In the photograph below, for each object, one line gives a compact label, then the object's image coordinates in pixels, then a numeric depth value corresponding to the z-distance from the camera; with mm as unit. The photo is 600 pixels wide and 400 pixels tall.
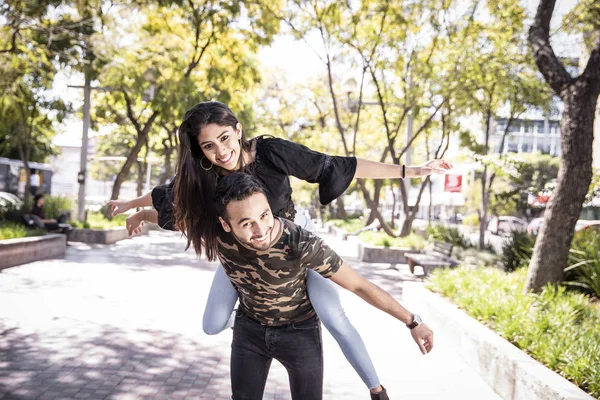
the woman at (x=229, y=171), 3080
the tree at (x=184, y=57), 18609
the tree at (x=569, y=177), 8398
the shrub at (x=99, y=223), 20277
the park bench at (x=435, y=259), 14148
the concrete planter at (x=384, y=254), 17781
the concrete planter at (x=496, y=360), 4781
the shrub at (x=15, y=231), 13070
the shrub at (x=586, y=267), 9023
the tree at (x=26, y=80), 12523
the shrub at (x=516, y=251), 12461
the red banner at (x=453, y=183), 18717
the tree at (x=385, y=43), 17250
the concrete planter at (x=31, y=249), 12125
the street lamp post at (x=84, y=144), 20819
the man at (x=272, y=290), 2742
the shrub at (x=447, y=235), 19750
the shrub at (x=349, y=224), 30169
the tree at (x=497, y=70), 16506
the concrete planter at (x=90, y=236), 19594
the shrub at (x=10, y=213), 17516
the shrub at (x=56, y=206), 20484
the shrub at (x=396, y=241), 18438
